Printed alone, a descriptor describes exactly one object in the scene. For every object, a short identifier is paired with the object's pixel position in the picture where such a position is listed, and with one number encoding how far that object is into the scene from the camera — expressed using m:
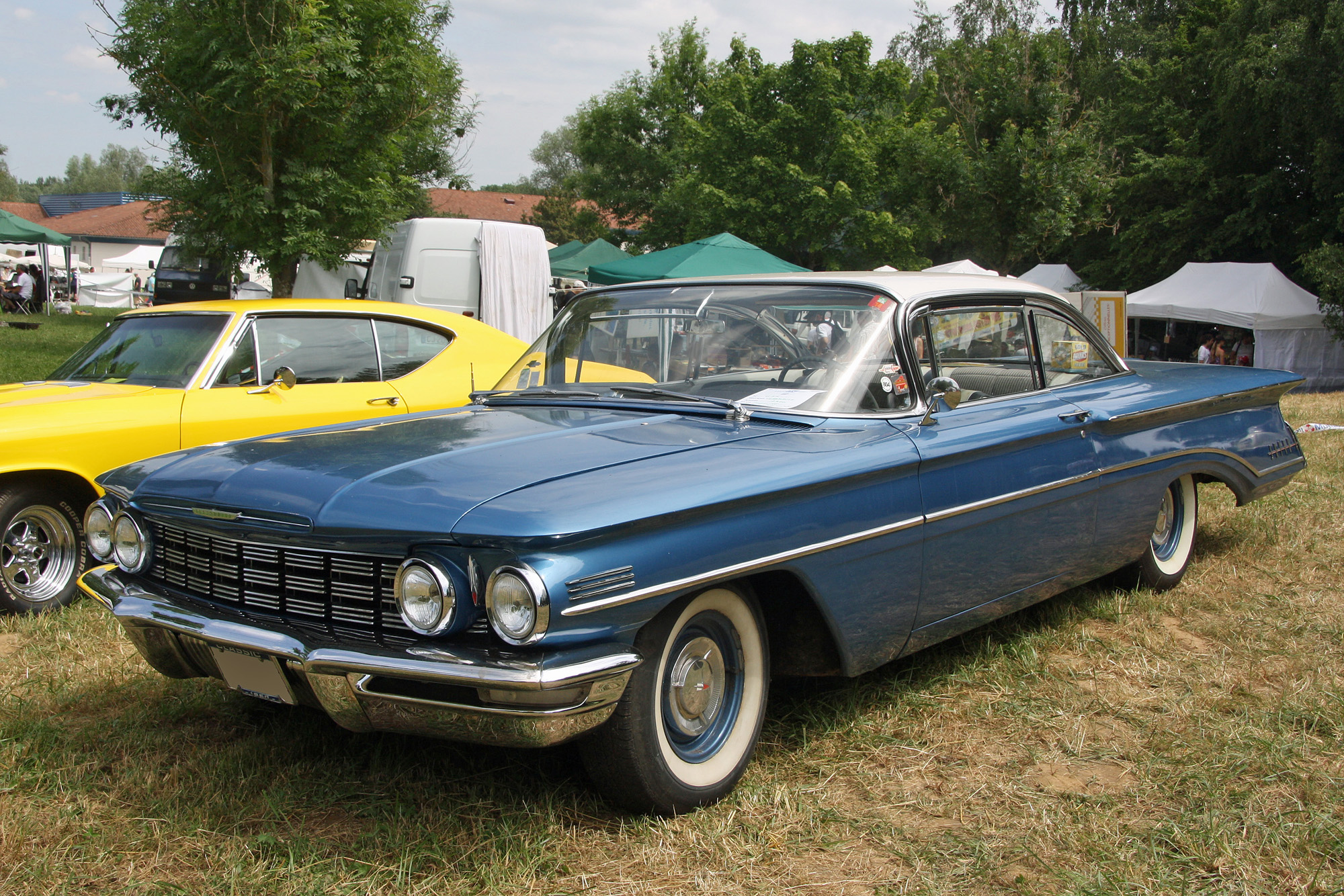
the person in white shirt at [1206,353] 20.98
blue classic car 2.30
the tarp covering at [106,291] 36.41
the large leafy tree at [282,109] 10.62
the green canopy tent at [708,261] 14.61
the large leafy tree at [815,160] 25.34
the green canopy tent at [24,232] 21.83
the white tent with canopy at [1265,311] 20.27
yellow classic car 4.41
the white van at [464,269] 11.91
